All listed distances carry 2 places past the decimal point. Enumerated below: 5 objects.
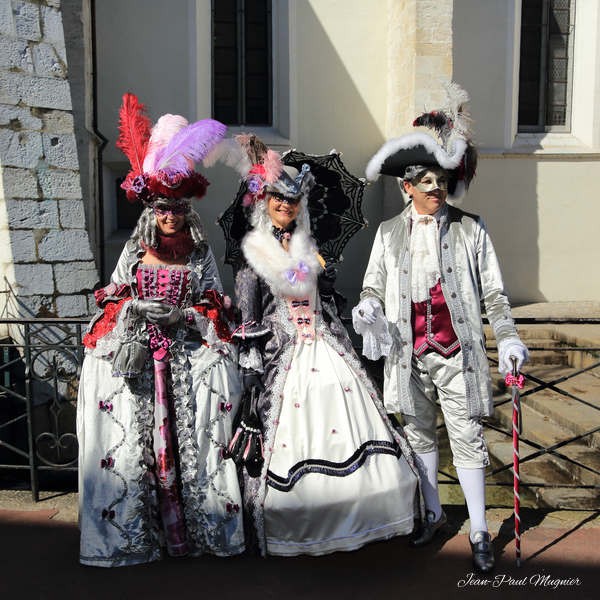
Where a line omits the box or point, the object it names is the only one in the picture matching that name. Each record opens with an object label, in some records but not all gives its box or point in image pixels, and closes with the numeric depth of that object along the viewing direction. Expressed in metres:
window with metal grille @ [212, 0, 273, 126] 8.88
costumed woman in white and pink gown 2.83
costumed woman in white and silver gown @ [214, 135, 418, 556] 2.73
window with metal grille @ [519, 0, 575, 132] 9.41
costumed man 2.88
